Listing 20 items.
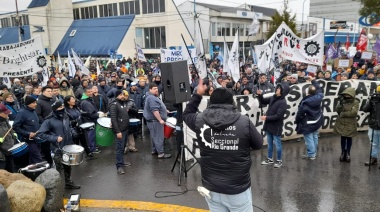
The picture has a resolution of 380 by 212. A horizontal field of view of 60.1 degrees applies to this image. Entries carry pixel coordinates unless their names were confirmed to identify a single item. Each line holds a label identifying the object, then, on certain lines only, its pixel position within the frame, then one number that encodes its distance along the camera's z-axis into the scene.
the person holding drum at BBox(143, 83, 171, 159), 7.55
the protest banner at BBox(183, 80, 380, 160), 8.23
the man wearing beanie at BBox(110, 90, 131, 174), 6.76
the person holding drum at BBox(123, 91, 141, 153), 8.28
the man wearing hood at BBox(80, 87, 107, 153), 8.08
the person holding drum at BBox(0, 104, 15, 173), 5.57
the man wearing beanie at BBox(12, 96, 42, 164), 6.15
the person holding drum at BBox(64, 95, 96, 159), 7.19
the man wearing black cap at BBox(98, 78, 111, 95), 11.26
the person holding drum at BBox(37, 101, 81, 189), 5.88
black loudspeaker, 6.20
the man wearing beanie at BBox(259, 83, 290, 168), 6.76
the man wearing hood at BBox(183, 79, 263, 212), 3.13
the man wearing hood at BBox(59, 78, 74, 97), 10.08
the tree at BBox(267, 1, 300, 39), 41.97
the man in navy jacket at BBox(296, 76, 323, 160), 7.20
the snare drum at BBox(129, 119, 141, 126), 8.21
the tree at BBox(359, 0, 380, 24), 24.41
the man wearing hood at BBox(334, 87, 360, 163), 6.84
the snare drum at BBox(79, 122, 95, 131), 7.69
